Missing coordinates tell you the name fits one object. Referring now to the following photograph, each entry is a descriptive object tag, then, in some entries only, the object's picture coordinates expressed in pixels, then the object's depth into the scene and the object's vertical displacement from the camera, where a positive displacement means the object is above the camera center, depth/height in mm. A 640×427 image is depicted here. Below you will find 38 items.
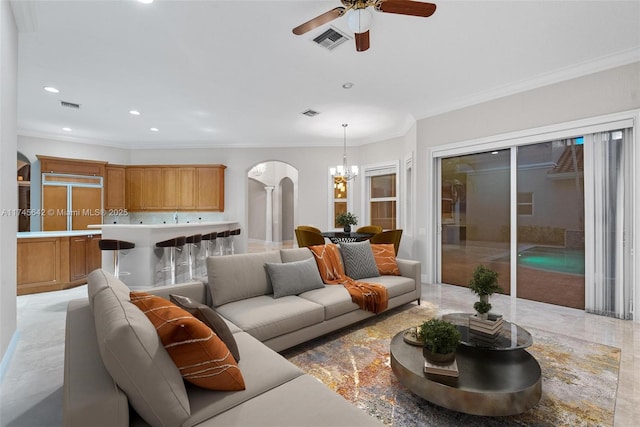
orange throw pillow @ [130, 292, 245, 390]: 1248 -570
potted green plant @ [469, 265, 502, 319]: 2324 -573
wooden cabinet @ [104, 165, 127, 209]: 7078 +646
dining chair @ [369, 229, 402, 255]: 5352 -416
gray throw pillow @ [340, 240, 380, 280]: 3658 -577
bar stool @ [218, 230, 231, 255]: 6530 -592
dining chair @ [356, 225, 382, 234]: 6008 -320
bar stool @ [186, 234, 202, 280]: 5206 -583
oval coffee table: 1630 -979
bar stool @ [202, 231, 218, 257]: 5860 -517
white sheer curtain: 3449 -124
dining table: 5332 -398
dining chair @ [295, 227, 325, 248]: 5480 -438
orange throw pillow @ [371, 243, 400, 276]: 3877 -587
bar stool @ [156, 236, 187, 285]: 4799 -504
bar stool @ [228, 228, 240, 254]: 7125 -565
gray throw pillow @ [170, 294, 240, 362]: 1555 -563
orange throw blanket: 3091 -768
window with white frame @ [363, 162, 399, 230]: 6875 +434
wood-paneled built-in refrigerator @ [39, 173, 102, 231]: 6242 +279
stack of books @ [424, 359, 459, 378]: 1746 -908
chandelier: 6438 +909
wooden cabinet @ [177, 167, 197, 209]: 7426 +692
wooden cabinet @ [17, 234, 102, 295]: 4441 -745
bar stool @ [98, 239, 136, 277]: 4340 -453
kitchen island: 4758 -648
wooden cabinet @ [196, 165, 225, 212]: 7418 +664
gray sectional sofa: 1062 -668
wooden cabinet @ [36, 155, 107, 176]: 6234 +1051
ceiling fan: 2141 +1484
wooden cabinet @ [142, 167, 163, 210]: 7430 +646
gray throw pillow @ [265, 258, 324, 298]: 2907 -631
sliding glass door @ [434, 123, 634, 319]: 3520 -70
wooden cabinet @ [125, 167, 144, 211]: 7410 +767
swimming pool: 3828 -608
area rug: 1826 -1223
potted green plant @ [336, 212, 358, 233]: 5629 -133
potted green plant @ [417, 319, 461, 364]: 1812 -774
